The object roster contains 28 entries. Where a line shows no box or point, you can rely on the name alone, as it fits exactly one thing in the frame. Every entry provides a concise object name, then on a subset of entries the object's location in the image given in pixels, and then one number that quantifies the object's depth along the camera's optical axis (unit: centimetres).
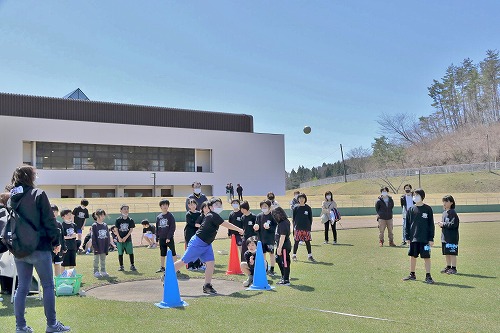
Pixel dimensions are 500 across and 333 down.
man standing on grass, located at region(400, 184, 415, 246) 1688
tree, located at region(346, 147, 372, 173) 11710
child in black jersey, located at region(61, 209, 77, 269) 1109
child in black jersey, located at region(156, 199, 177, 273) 1227
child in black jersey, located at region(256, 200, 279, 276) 1184
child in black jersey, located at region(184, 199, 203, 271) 1260
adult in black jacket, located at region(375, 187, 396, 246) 1747
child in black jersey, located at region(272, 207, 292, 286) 1040
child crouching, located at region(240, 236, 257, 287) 1032
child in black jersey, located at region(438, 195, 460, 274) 1165
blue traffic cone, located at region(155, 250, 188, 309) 829
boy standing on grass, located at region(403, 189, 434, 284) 1054
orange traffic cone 1226
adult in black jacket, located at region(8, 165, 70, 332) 627
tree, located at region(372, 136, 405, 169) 10412
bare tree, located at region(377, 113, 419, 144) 10800
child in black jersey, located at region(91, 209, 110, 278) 1210
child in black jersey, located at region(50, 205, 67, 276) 1057
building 6056
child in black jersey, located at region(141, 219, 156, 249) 1923
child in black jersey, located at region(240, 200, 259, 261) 1231
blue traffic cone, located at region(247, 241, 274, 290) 991
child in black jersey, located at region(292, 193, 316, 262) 1370
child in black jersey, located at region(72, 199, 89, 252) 1598
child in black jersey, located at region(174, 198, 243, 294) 952
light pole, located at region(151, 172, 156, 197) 6625
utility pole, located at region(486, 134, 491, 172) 9085
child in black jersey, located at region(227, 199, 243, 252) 1326
